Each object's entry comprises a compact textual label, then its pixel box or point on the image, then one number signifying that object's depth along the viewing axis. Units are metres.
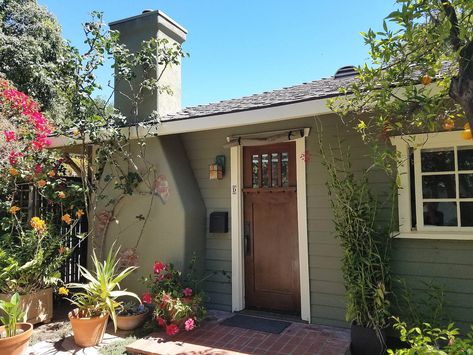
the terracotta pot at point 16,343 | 3.70
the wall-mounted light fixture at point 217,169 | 5.53
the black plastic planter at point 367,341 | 3.75
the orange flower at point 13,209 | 5.22
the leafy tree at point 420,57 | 2.05
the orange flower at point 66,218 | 5.43
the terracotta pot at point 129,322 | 4.78
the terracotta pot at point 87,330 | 4.25
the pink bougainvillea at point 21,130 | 5.29
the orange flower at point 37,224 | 4.91
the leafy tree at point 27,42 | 12.60
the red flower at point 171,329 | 4.34
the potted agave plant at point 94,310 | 4.26
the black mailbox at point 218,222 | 5.47
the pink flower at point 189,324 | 4.40
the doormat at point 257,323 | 4.60
